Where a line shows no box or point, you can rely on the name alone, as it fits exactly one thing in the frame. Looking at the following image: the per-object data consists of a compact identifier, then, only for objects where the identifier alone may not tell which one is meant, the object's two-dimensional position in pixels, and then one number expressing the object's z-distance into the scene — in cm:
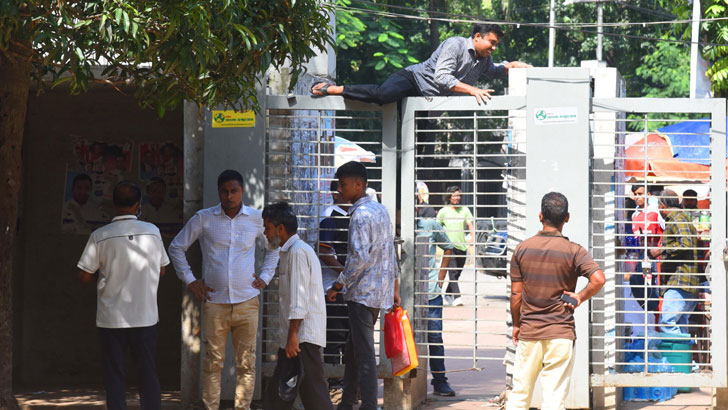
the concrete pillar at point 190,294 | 1587
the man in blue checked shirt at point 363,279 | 1412
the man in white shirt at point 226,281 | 1482
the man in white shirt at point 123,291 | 1326
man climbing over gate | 1552
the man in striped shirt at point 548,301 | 1239
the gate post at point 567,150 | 1505
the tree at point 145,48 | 1105
